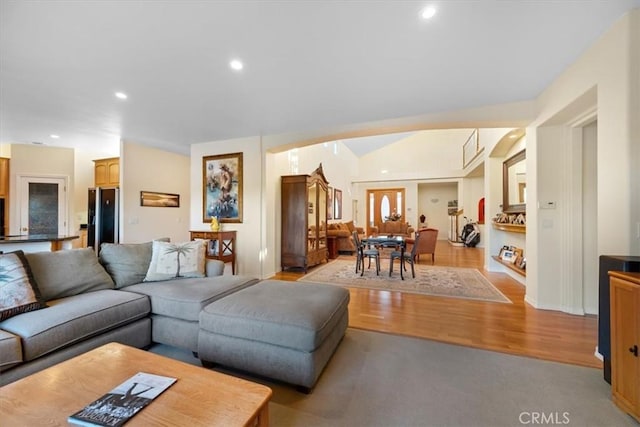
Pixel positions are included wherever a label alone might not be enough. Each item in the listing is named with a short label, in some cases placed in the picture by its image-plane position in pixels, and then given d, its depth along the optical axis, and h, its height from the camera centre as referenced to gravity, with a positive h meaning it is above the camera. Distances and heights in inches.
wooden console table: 177.5 -21.5
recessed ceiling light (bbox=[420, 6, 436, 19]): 71.1 +57.5
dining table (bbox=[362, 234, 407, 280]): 187.3 -21.0
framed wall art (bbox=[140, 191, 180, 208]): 206.5 +12.5
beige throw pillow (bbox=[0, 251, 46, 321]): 69.4 -21.3
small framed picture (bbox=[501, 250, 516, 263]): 188.4 -31.1
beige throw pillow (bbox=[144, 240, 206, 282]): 105.0 -20.0
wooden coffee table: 37.8 -30.3
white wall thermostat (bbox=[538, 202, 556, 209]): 120.9 +4.8
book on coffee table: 36.9 -29.7
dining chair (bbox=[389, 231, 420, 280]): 184.5 -30.7
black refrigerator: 202.2 -1.8
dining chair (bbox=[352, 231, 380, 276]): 192.7 -29.5
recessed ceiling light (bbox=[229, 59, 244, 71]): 97.0 +58.0
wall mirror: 174.9 +23.1
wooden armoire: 203.5 -6.2
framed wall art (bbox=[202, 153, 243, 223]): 190.7 +20.5
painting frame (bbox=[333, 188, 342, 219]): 333.4 +14.4
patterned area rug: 149.4 -45.4
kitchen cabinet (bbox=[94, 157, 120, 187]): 219.9 +36.3
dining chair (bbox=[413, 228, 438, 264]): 243.4 -26.4
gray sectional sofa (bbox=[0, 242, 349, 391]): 65.5 -29.7
